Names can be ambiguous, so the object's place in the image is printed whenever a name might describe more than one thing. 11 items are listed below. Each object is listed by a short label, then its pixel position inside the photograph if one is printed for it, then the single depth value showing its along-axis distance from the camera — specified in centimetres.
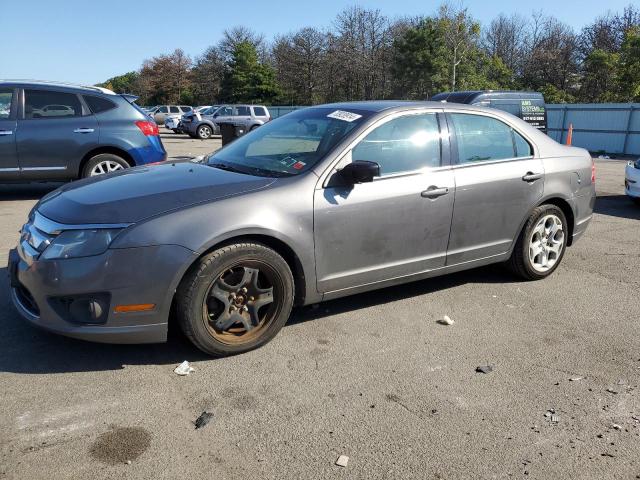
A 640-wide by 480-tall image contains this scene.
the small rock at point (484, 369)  342
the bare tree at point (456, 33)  3606
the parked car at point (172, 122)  3259
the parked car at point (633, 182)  899
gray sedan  313
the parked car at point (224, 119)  2680
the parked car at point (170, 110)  3691
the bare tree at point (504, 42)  5753
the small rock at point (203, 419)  278
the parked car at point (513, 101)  1231
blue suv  786
